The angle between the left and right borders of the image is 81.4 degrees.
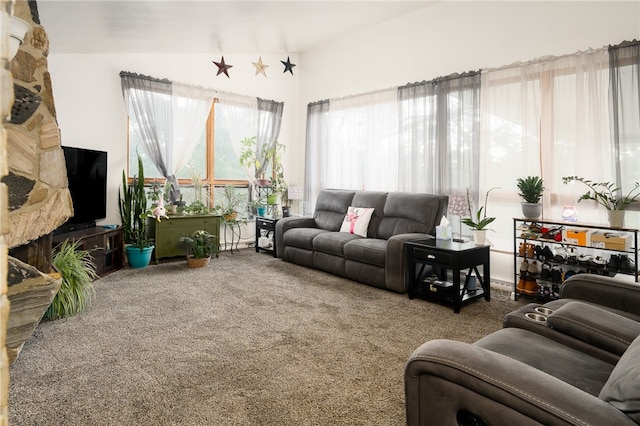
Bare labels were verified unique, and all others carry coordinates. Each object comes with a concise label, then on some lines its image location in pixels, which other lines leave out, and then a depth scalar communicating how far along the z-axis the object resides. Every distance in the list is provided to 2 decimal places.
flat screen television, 4.01
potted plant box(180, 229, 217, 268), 4.76
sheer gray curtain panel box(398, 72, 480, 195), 4.17
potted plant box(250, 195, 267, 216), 6.02
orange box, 3.13
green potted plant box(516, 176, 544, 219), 3.50
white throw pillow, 4.57
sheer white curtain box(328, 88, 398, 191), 5.09
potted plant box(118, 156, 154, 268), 4.67
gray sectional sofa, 3.73
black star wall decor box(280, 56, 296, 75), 6.42
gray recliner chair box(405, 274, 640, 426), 0.91
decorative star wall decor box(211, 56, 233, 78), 5.74
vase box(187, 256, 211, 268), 4.74
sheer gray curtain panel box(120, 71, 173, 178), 4.93
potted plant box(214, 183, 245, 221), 5.76
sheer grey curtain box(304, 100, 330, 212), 6.09
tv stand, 3.84
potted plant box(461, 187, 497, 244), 3.63
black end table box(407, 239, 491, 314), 3.23
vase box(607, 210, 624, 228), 3.03
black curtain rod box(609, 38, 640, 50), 3.11
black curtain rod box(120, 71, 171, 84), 4.83
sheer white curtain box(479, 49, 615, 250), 3.36
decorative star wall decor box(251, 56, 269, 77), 6.13
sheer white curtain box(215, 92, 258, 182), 5.93
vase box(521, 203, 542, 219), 3.49
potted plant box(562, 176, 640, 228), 3.05
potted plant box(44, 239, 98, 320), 2.93
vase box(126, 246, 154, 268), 4.66
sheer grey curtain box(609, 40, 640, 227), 3.13
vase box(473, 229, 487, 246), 3.65
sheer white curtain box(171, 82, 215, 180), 5.37
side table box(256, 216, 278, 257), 5.54
